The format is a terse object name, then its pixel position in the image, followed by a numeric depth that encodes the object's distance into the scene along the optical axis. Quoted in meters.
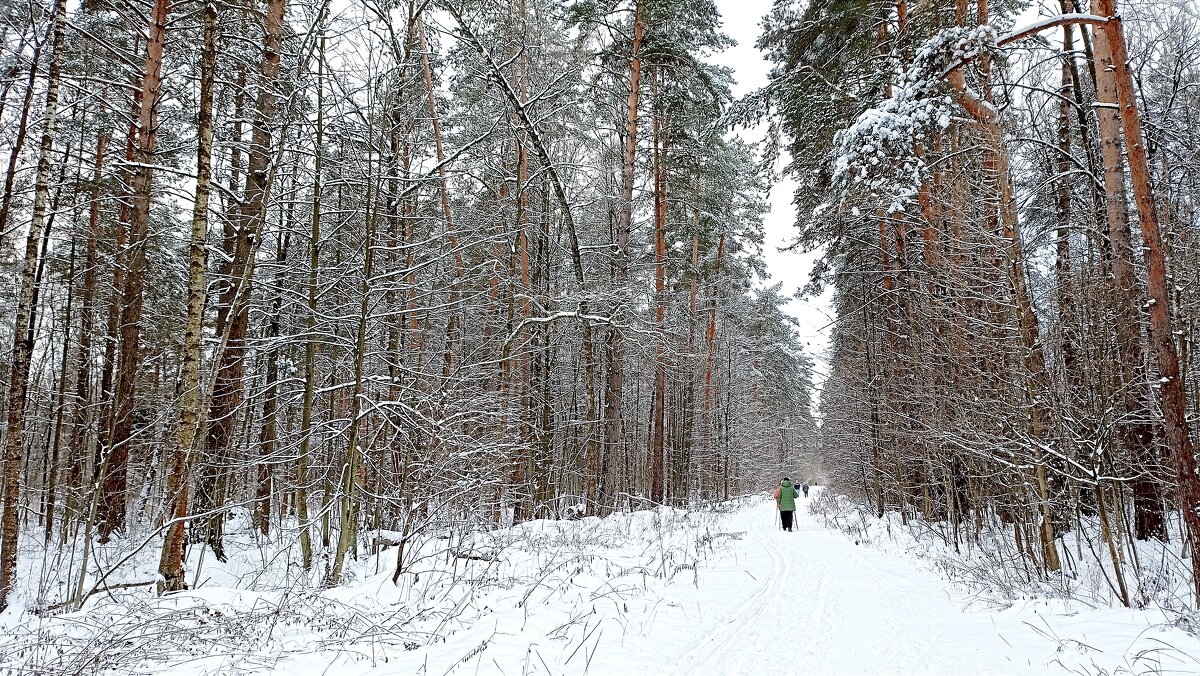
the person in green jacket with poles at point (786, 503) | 16.33
